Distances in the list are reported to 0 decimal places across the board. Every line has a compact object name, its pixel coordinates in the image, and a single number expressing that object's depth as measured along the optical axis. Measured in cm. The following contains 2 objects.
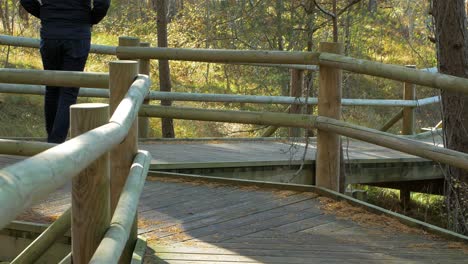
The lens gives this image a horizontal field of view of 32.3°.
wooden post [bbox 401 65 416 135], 1074
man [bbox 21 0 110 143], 632
